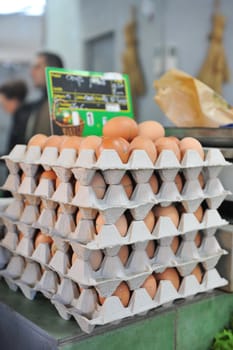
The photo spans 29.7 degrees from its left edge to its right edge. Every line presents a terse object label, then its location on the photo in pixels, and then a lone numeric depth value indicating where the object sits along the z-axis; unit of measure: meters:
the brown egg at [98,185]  1.00
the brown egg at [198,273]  1.20
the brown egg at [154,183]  1.08
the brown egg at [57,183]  1.09
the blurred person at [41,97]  2.58
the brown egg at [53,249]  1.12
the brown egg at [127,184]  1.04
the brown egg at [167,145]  1.08
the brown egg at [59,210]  1.08
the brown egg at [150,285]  1.09
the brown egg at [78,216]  1.02
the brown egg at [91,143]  1.01
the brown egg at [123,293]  1.04
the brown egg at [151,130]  1.15
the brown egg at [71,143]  1.06
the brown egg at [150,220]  1.07
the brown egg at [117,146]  0.99
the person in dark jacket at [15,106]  3.33
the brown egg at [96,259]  1.01
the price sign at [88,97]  1.37
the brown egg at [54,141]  1.12
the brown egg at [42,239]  1.15
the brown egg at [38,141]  1.17
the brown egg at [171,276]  1.14
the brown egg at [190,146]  1.12
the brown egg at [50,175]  1.12
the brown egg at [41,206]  1.16
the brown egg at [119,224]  0.99
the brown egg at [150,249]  1.11
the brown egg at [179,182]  1.13
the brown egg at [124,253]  1.05
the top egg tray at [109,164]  0.98
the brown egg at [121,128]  1.10
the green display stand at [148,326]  1.00
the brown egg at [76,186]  1.02
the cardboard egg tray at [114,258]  1.00
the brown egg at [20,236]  1.24
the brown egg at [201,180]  1.17
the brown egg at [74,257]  1.03
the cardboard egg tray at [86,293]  1.00
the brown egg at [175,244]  1.15
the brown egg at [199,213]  1.17
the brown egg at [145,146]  1.03
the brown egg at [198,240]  1.20
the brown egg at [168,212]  1.10
